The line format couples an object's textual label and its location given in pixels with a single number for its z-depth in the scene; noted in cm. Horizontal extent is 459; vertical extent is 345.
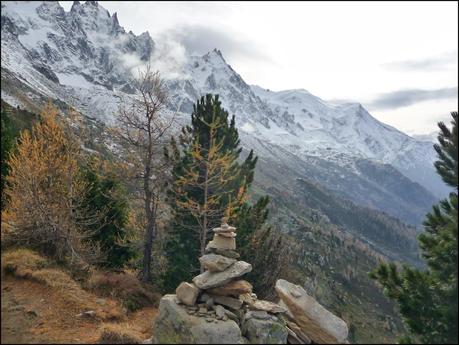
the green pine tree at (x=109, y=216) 3031
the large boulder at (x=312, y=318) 1667
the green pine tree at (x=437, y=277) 1352
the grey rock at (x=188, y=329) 1505
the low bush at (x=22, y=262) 2062
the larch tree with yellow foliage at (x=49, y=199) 2423
